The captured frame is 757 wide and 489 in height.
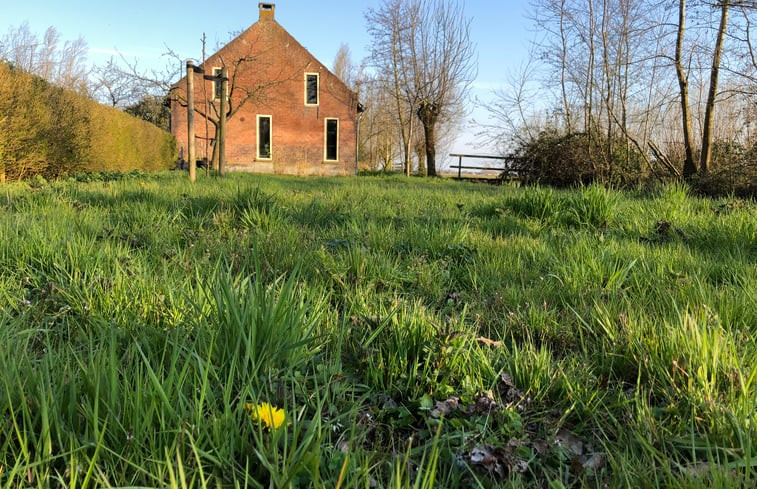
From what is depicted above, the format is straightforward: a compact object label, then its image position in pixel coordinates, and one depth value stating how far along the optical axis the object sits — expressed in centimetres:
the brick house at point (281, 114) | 2588
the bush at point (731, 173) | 878
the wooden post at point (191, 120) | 870
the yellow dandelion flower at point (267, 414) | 112
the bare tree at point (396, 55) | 2491
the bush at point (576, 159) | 1213
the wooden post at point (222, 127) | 1123
